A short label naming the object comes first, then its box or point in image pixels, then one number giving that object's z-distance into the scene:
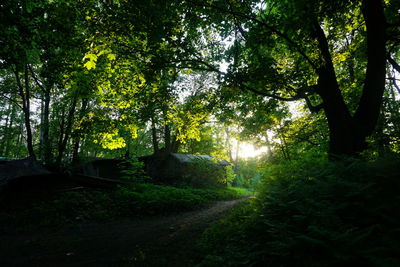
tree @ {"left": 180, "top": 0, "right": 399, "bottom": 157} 5.39
